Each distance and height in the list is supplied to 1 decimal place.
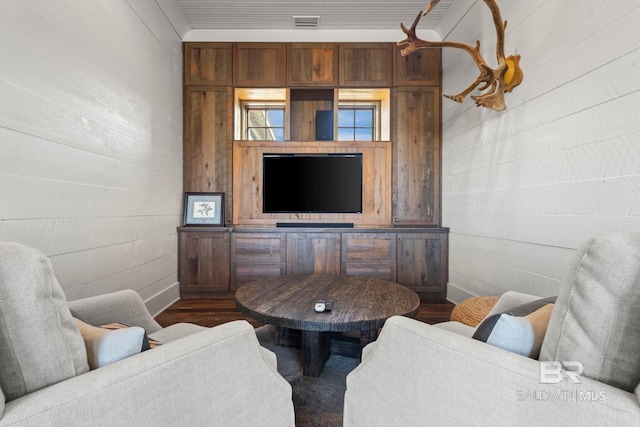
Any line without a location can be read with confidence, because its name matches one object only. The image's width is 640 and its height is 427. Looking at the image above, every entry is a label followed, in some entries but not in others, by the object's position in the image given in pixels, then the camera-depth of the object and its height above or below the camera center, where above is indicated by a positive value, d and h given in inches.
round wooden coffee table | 53.1 -19.1
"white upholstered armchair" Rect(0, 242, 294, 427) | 23.4 -14.6
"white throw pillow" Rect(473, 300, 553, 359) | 31.6 -13.1
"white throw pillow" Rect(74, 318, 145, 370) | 29.9 -13.9
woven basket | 67.9 -23.4
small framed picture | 128.1 +1.2
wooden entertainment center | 130.3 +37.1
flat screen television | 132.1 +13.7
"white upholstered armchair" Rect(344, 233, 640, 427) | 24.2 -14.1
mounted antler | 78.3 +39.6
